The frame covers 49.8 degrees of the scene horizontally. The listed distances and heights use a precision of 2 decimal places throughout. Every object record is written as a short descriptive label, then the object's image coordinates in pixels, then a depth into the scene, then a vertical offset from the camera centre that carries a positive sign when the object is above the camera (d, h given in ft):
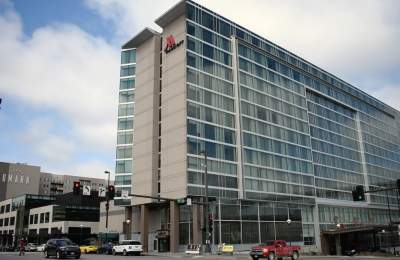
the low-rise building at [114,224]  249.96 +5.26
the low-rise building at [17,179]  504.84 +64.10
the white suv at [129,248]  163.32 -5.50
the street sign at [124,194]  137.51 +12.20
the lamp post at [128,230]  233.35 +1.38
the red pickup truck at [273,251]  120.78 -5.32
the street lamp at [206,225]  167.08 +3.13
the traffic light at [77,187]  118.52 +12.53
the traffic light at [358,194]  123.13 +10.18
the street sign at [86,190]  127.49 +12.71
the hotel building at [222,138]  209.15 +50.91
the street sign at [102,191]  128.85 +12.54
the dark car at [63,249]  113.05 -3.90
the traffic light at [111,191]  123.65 +11.73
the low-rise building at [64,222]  342.03 +9.18
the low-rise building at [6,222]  410.31 +12.03
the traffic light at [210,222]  157.74 +3.63
